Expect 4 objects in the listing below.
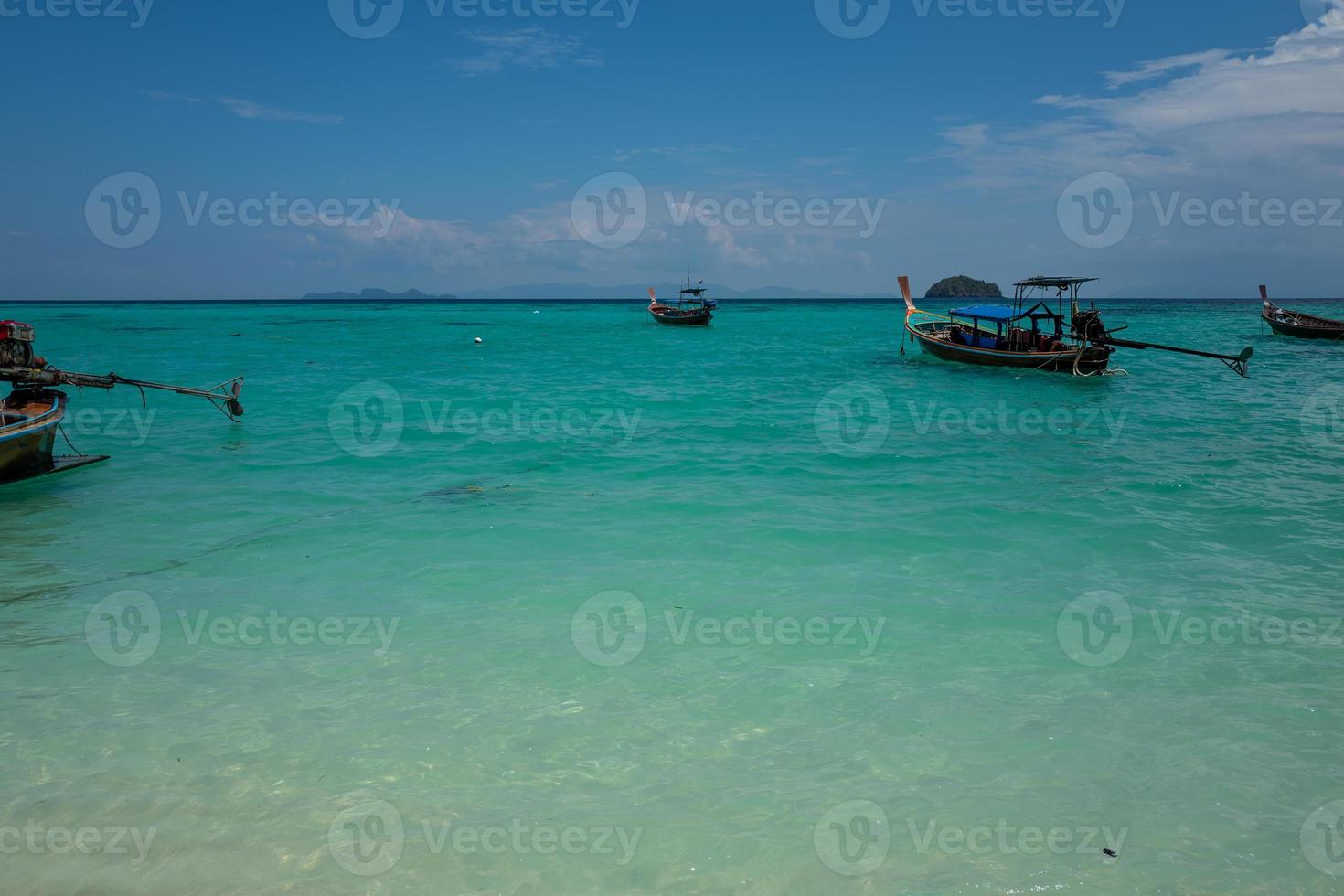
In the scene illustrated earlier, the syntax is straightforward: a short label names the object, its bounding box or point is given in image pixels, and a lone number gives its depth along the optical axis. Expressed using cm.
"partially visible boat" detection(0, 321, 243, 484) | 1212
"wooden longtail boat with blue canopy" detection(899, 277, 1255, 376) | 2662
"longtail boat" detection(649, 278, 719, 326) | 5928
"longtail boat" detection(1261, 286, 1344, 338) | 4166
